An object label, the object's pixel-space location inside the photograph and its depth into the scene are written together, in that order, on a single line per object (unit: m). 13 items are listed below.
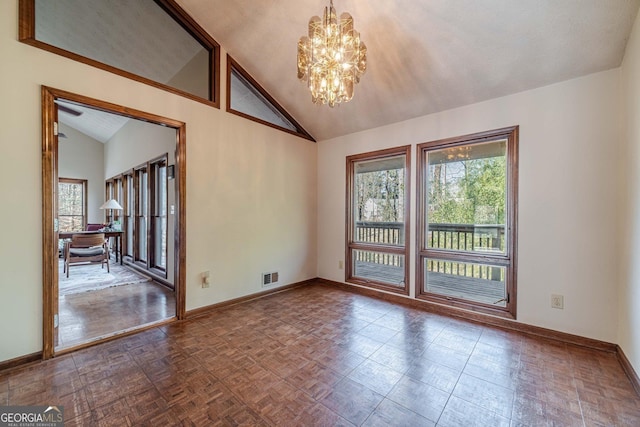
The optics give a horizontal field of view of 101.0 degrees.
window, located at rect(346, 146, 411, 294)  3.76
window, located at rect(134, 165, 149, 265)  5.35
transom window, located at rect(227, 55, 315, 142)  3.47
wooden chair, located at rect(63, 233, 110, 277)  4.66
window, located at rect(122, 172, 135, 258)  5.93
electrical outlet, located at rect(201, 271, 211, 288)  3.14
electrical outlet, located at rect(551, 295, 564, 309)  2.54
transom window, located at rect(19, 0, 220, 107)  2.22
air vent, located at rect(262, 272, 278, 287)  3.84
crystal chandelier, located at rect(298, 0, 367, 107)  2.05
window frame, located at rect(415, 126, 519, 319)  2.80
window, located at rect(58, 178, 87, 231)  7.30
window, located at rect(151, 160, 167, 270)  4.57
